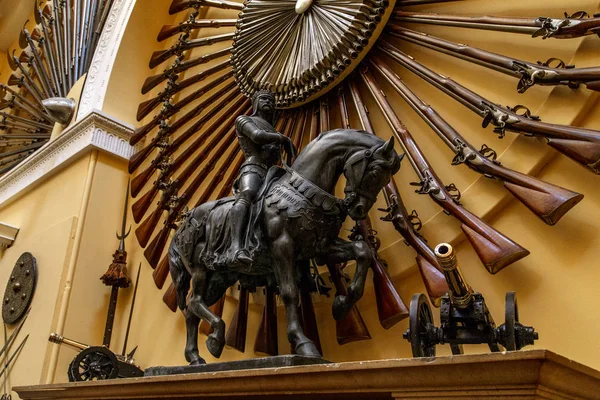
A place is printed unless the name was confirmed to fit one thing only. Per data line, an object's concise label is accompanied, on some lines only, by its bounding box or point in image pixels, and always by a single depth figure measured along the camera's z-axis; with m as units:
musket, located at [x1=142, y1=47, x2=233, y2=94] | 3.09
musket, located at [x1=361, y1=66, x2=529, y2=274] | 1.69
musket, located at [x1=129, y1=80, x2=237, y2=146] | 3.00
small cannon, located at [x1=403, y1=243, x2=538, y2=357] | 1.29
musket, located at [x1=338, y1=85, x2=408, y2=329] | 1.89
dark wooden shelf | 1.00
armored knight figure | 1.86
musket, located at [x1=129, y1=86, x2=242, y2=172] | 2.95
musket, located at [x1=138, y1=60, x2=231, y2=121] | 3.06
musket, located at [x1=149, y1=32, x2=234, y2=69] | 3.11
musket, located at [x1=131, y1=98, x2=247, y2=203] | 2.89
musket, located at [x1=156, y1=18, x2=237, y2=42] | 3.18
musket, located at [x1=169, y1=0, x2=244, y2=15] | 3.12
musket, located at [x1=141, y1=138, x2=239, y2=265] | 2.87
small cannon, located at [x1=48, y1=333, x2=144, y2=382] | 2.38
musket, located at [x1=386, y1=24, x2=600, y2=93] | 1.65
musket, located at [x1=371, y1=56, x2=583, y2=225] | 1.62
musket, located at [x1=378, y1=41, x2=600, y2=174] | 1.59
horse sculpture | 1.74
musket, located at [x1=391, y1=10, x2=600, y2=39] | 1.69
